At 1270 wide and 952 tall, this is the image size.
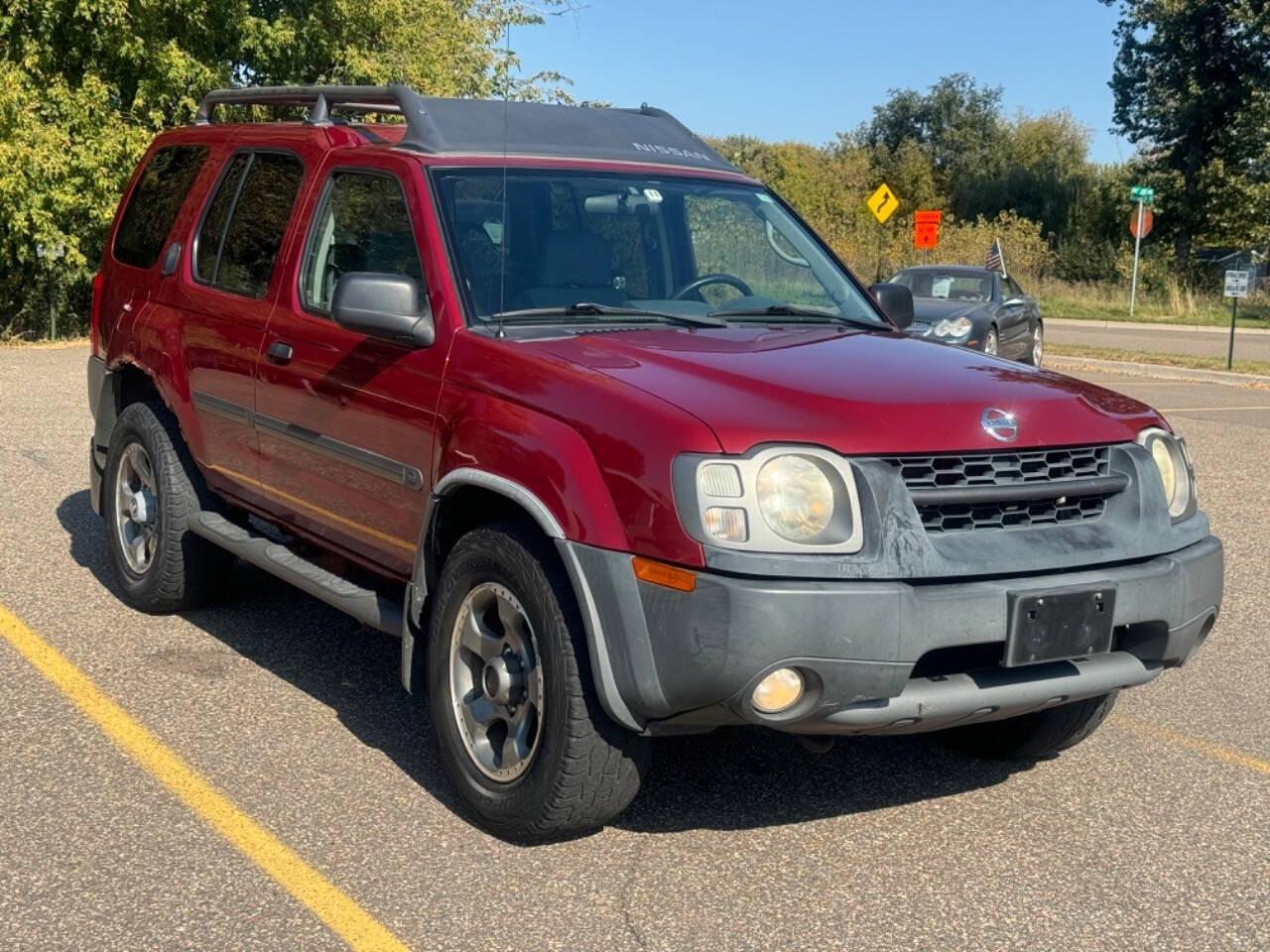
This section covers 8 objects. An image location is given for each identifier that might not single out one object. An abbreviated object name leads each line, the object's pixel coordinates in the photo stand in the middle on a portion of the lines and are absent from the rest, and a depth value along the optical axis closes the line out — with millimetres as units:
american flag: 29609
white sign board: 20172
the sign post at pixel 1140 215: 38188
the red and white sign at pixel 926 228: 30953
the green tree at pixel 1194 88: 44250
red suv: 3688
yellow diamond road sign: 31094
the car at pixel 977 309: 18594
